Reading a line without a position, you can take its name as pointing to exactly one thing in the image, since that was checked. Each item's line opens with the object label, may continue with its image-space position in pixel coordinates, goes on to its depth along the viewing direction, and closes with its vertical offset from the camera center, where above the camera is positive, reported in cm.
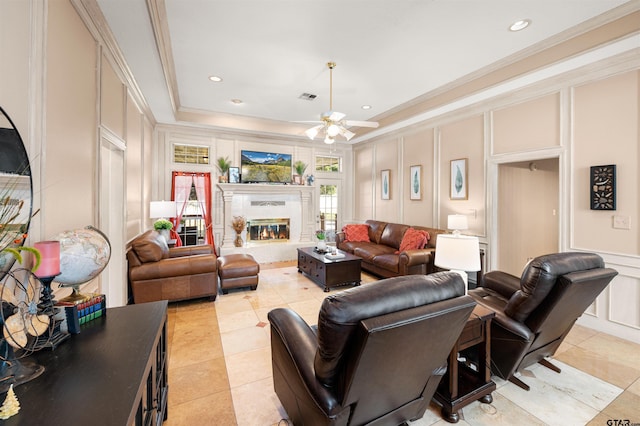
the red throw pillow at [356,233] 596 -47
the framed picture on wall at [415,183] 532 +60
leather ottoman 395 -92
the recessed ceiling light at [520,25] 261 +188
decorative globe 135 -23
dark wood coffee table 414 -94
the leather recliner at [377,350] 107 -64
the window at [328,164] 708 +131
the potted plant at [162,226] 469 -24
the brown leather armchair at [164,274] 329 -79
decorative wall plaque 281 +27
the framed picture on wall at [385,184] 613 +65
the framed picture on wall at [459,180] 443 +54
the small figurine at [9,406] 75 -56
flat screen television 616 +108
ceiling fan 339 +117
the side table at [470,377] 174 -117
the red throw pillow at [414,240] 443 -47
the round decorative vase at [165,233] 478 -38
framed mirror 115 +14
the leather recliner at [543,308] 170 -66
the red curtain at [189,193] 557 +41
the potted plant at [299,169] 659 +108
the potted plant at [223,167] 585 +101
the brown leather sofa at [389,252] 410 -71
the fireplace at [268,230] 634 -43
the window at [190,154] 563 +126
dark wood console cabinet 80 -59
